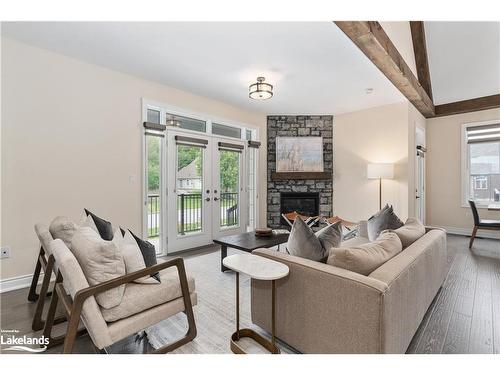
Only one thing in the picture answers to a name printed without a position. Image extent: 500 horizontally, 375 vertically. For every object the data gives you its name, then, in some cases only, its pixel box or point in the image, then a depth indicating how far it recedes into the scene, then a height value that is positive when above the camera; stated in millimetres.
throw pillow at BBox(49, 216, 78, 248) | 2127 -373
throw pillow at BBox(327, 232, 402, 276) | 1577 -453
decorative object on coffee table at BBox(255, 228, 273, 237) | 3396 -623
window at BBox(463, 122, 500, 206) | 5168 +476
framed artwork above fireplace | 5793 +718
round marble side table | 1550 -522
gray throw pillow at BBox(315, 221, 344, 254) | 1870 -371
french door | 4266 -70
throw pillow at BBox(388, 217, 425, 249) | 2193 -416
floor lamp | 4758 +265
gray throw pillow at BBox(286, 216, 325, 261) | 1815 -412
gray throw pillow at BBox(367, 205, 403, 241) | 2650 -384
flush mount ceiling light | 3420 +1247
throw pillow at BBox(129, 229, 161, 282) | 1844 -490
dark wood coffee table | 2959 -681
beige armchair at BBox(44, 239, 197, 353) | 1452 -748
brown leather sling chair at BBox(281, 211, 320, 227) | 4476 -574
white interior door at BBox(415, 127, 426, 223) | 5215 +232
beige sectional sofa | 1359 -715
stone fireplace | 5828 +51
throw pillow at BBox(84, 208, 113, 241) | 2340 -399
